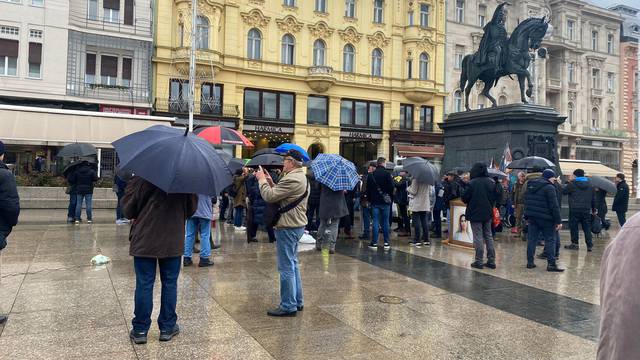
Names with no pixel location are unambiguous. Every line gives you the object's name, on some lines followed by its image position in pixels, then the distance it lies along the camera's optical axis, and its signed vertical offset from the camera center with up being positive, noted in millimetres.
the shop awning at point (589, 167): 31891 +2048
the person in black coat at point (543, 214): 8391 -304
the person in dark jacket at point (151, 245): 4398 -522
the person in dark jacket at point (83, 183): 13297 +28
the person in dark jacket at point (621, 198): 14242 +12
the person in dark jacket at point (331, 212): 9531 -412
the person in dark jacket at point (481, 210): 8523 -268
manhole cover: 6074 -1345
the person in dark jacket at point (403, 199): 11891 -150
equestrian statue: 16062 +4920
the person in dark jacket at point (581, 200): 10789 -64
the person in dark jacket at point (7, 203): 4863 -205
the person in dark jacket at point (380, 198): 10406 -121
